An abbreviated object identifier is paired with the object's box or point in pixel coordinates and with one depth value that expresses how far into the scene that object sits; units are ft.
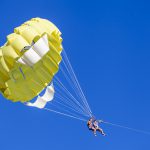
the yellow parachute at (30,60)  169.78
